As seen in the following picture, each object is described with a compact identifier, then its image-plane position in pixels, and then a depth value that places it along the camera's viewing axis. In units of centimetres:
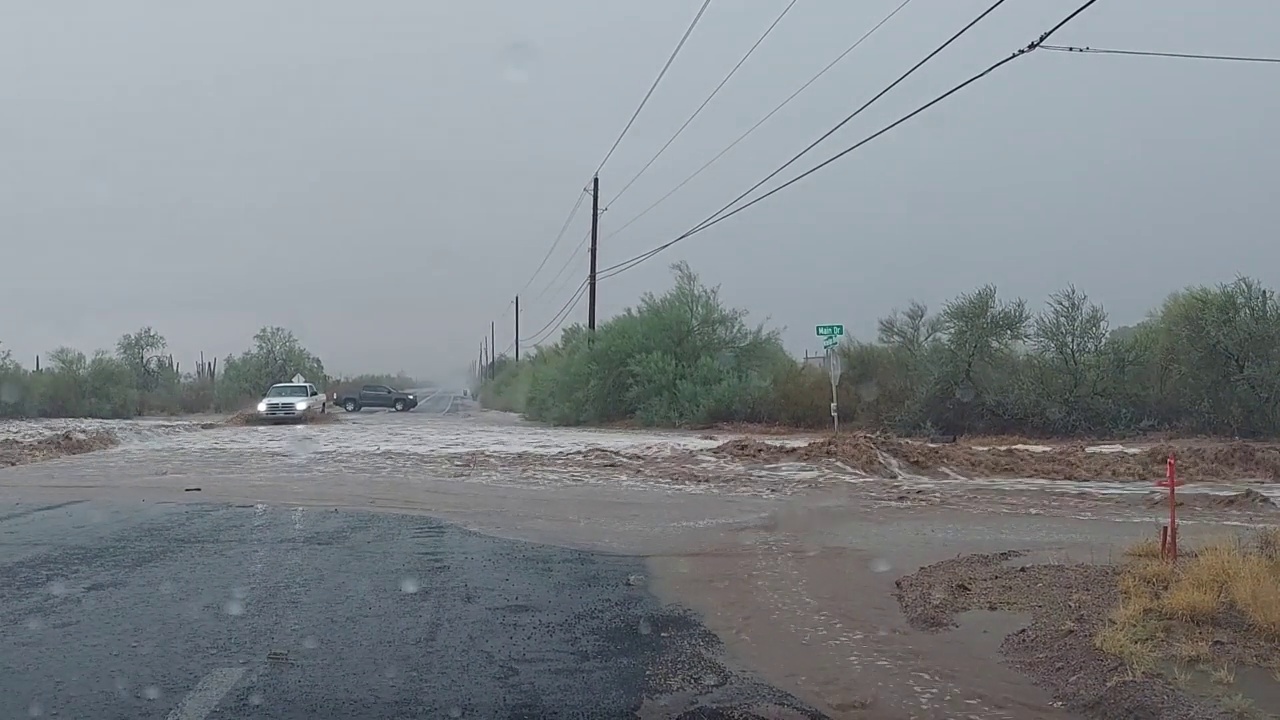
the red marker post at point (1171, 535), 1005
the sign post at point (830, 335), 2594
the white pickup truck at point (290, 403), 4866
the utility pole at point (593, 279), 4734
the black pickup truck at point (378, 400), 7131
